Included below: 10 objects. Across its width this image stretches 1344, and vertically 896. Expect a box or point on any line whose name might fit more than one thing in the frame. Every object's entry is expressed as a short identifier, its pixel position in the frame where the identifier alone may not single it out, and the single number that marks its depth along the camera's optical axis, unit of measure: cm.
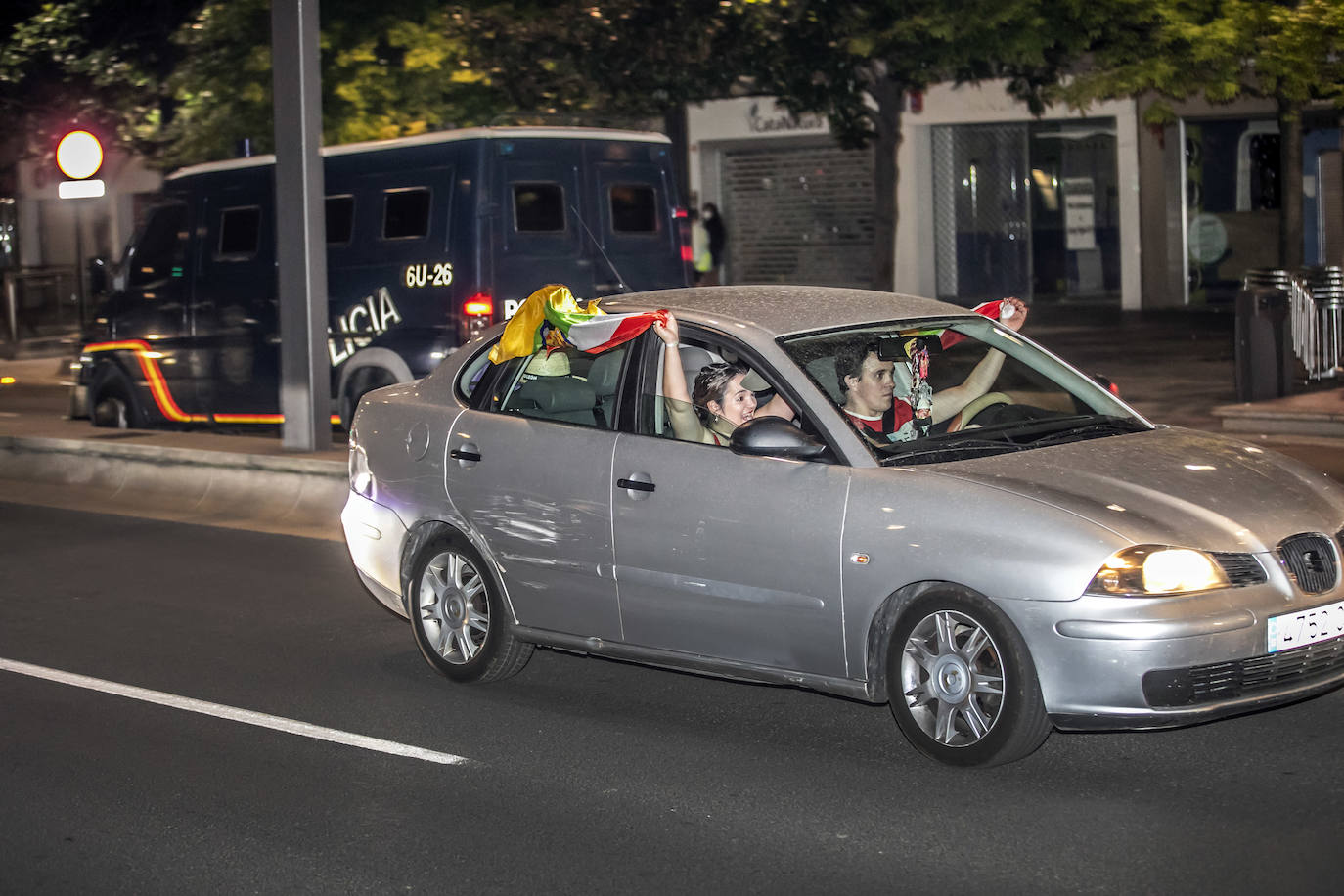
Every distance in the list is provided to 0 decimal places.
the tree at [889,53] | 1944
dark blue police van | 1369
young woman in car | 678
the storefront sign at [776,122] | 3209
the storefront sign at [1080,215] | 3064
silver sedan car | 562
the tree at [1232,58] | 1655
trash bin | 1506
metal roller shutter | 3256
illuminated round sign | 1579
